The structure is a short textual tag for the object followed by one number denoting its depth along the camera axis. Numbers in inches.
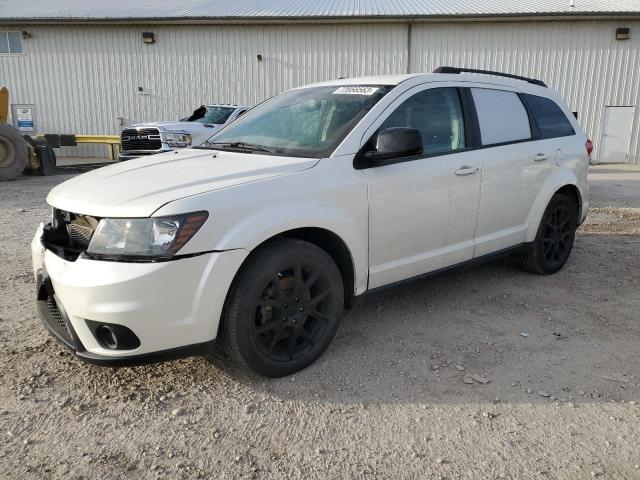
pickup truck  409.1
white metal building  663.8
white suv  101.6
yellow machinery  451.5
